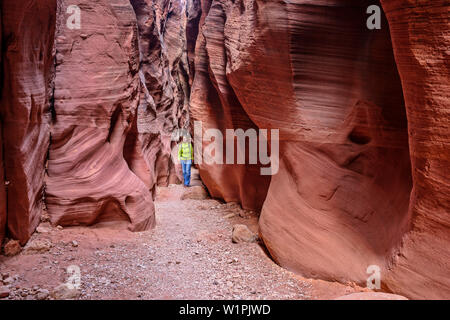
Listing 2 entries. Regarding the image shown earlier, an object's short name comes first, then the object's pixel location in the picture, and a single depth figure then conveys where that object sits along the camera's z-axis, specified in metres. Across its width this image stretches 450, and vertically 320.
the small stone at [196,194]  9.95
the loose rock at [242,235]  5.91
